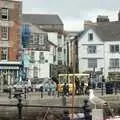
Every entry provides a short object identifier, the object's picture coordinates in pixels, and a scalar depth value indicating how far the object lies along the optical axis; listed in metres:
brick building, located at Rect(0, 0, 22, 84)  65.25
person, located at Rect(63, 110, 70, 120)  23.47
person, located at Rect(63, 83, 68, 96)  45.04
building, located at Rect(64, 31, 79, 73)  98.51
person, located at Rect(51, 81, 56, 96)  48.41
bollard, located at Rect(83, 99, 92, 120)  23.66
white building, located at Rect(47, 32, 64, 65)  111.34
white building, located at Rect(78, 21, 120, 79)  93.75
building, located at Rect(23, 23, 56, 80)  84.92
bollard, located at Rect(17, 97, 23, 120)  24.75
